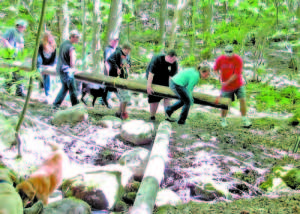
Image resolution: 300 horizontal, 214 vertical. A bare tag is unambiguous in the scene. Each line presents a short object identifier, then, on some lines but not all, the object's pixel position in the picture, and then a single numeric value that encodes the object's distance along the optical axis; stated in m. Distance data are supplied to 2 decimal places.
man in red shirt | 5.47
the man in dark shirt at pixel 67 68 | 5.81
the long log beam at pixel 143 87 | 5.70
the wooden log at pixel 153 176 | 2.88
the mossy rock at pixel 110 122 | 5.99
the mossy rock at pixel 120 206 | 3.73
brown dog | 3.21
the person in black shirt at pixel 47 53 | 6.33
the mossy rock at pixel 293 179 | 3.99
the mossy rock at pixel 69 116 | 5.82
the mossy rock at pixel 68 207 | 3.04
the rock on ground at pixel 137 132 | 5.46
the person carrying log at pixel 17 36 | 6.03
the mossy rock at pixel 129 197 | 3.95
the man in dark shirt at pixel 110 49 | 6.16
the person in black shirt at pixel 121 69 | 5.90
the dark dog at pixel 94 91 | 6.74
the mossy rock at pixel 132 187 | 4.20
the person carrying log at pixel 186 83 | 5.24
